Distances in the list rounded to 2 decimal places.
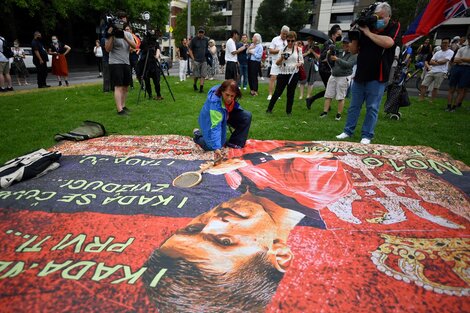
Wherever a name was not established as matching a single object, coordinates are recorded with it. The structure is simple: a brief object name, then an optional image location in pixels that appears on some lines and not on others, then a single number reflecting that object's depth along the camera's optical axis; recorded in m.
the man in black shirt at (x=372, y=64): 3.27
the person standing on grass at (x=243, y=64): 8.52
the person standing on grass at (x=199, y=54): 7.86
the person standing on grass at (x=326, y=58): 5.04
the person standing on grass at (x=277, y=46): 5.69
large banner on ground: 1.38
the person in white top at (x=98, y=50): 10.56
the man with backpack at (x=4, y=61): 7.44
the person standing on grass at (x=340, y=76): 4.70
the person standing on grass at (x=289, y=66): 5.03
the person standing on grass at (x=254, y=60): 7.93
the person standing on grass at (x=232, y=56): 7.46
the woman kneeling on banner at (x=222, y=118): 2.96
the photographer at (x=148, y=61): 6.07
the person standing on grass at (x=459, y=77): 6.00
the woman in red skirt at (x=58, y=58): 8.80
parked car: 13.59
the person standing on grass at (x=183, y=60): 10.88
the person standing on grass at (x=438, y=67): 6.79
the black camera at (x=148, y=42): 6.06
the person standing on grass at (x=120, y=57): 4.74
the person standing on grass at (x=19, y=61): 9.55
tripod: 6.04
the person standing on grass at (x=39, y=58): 8.16
